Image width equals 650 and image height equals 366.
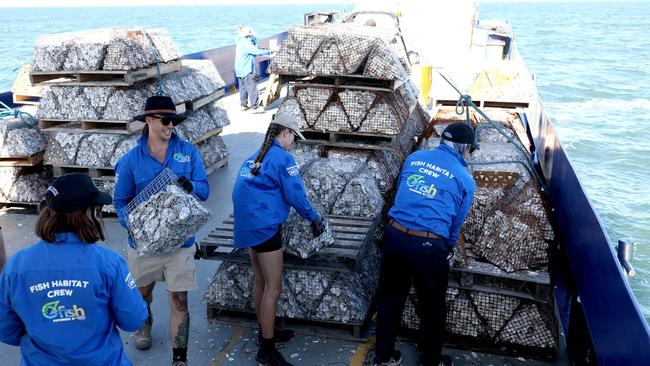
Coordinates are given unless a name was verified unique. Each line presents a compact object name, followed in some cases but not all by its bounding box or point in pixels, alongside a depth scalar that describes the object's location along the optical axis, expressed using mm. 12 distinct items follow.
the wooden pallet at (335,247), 4848
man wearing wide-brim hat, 4320
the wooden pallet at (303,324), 5121
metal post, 4082
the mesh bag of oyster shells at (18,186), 7941
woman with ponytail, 4285
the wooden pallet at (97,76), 7320
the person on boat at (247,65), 13453
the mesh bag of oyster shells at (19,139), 7719
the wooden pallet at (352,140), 6195
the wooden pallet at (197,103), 8470
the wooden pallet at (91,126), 7580
